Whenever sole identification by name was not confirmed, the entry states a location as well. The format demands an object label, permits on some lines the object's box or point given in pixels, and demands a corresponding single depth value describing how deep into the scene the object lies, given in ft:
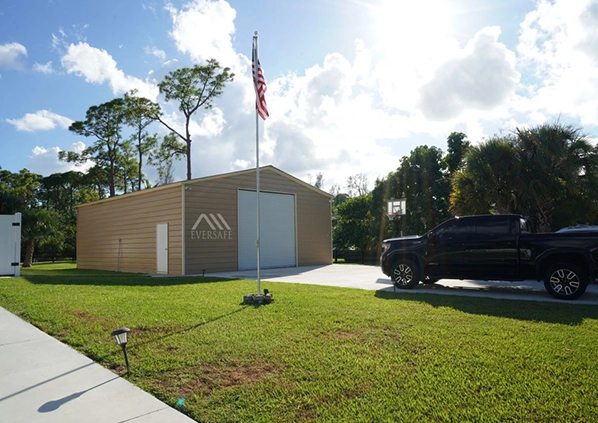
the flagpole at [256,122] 27.78
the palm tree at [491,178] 44.86
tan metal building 54.70
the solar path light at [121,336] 13.42
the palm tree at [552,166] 42.63
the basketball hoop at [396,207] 55.26
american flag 27.76
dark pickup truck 26.35
